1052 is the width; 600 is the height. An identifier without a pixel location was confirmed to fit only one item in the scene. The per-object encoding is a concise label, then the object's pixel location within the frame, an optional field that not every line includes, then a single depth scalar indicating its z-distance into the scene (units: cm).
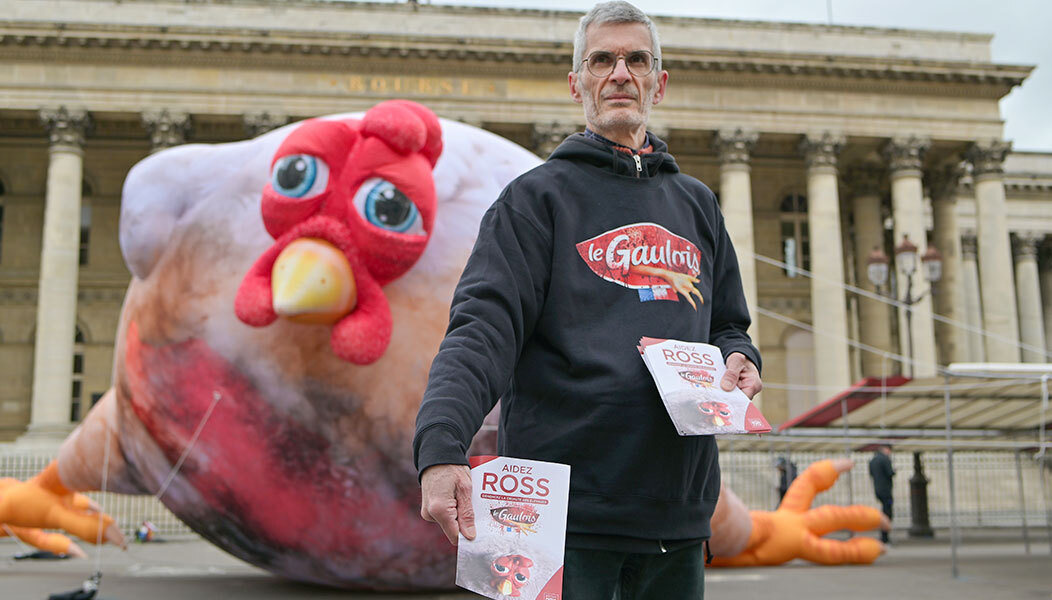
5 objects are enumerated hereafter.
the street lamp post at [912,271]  1661
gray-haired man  220
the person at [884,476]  1584
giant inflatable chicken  534
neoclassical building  2742
